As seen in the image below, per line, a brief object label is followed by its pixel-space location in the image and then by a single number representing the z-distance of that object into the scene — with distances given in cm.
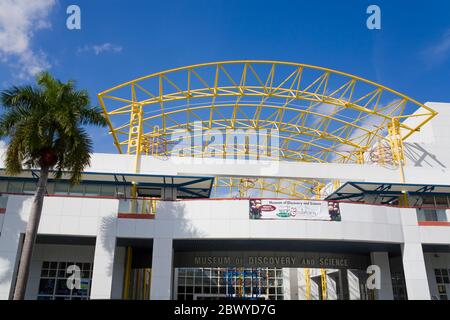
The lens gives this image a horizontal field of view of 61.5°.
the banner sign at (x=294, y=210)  2266
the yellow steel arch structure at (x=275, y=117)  3073
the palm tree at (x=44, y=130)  1788
